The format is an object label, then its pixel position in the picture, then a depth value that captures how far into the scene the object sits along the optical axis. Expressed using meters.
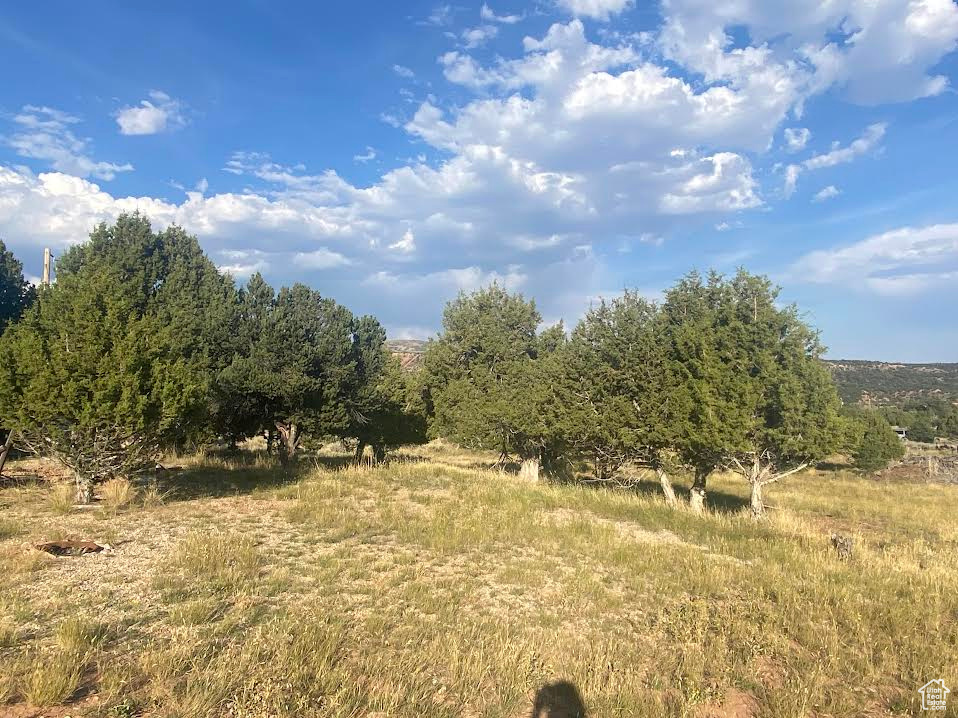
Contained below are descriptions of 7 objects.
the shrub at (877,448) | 34.91
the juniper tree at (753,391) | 15.41
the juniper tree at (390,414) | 22.73
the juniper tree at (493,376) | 21.47
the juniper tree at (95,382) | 11.12
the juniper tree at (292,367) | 18.67
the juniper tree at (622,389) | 17.39
